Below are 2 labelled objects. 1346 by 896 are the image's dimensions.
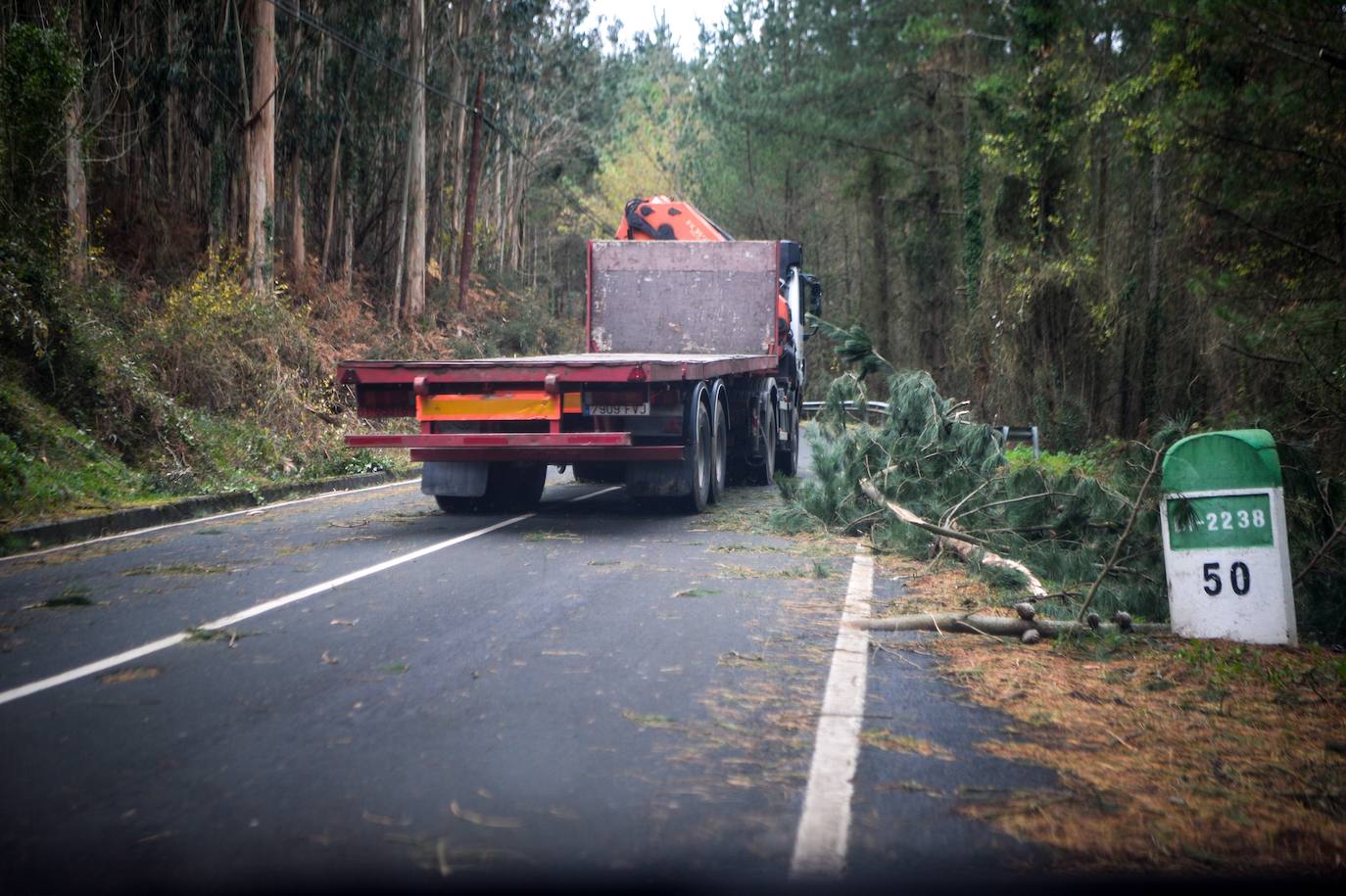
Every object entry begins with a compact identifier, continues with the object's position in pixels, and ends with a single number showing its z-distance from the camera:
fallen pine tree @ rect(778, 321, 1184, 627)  8.04
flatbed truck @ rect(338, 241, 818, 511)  11.30
